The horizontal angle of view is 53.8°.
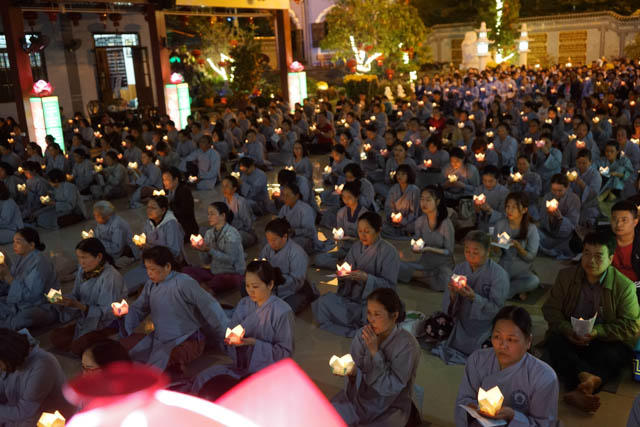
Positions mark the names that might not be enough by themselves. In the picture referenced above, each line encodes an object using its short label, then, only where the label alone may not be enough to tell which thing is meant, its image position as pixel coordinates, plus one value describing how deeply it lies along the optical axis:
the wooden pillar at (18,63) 14.42
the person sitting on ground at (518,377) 3.46
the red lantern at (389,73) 28.27
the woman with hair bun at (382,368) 3.92
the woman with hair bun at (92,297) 5.46
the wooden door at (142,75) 23.84
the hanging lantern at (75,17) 19.50
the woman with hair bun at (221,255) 6.64
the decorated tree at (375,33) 27.17
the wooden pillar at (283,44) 22.08
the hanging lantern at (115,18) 20.88
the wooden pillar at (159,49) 17.84
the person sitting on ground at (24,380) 4.02
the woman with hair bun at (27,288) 6.05
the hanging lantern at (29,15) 16.02
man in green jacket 4.51
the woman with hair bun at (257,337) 4.49
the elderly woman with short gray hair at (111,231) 7.33
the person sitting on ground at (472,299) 5.02
